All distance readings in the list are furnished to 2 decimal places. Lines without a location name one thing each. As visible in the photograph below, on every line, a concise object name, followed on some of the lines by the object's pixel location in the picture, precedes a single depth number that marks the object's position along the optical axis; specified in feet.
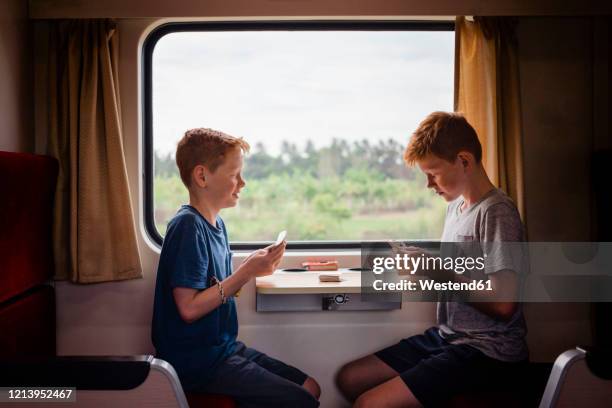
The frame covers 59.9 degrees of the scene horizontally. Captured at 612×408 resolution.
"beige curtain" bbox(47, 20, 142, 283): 9.82
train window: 10.85
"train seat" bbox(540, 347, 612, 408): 6.21
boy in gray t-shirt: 7.37
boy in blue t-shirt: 7.23
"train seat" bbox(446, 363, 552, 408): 7.20
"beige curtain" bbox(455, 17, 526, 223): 9.95
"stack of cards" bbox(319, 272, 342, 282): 9.04
